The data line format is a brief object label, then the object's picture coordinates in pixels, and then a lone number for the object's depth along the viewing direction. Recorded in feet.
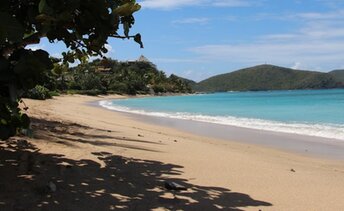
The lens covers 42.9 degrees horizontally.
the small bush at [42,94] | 102.70
